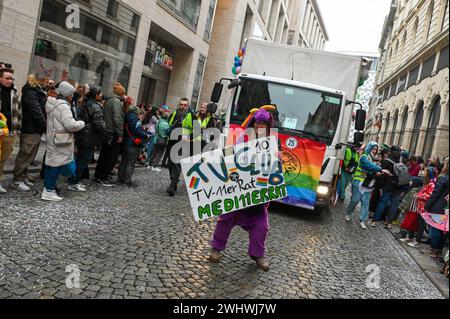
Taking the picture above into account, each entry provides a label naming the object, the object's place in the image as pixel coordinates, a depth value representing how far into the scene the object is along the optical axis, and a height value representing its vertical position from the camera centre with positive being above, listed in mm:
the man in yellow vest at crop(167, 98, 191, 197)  7781 -410
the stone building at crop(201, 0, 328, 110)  22906 +6446
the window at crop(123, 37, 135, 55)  13921 +2174
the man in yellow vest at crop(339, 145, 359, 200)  10805 -385
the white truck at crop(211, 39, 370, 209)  7578 +769
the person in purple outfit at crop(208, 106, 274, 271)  4512 -1022
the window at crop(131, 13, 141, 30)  13938 +3031
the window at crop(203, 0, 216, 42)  20100 +5096
